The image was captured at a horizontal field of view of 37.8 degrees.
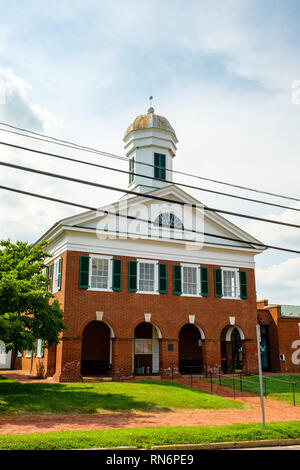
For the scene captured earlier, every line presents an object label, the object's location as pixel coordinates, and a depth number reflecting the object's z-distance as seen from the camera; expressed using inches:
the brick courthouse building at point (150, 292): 909.8
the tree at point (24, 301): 622.2
